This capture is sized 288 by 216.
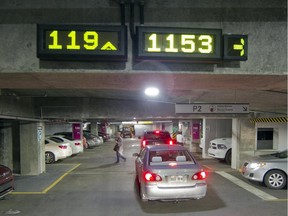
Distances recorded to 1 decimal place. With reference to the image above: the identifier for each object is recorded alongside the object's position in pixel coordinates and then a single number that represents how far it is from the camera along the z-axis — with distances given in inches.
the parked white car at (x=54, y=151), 668.1
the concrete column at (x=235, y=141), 576.1
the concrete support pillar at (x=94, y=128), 1377.0
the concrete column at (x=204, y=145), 763.4
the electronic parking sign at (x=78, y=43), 157.0
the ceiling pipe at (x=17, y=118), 378.3
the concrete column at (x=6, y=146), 514.9
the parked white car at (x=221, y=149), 650.2
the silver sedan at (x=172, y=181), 281.7
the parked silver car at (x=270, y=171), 396.5
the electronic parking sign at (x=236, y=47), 163.2
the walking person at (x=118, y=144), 663.8
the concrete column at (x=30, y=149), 509.0
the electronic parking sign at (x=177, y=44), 159.0
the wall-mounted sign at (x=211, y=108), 351.9
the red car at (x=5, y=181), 322.0
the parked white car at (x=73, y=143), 750.5
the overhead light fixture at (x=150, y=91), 290.1
